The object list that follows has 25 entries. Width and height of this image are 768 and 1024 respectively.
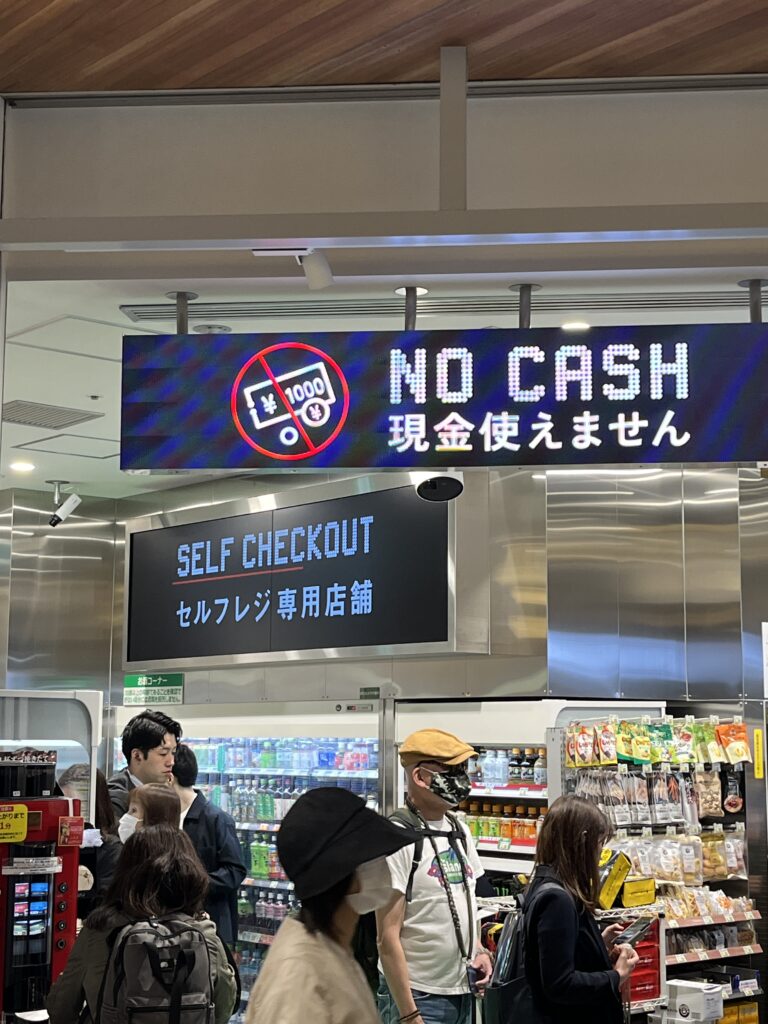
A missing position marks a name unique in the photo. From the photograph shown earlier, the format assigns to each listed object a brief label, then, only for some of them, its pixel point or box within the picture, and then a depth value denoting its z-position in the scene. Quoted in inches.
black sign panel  300.2
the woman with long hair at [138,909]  166.1
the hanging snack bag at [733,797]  307.5
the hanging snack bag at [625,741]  271.7
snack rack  272.4
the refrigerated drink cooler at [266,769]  327.0
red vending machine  199.3
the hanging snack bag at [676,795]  285.7
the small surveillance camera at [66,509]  387.9
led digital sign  156.7
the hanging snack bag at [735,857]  301.3
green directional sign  375.9
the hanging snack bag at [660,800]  281.9
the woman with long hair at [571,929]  169.2
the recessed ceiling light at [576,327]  159.8
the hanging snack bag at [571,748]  269.3
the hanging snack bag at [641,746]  274.1
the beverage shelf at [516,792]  295.6
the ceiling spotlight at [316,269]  152.9
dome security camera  185.2
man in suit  271.4
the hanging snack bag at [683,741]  285.3
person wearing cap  198.5
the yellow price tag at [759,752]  330.6
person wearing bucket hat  96.8
